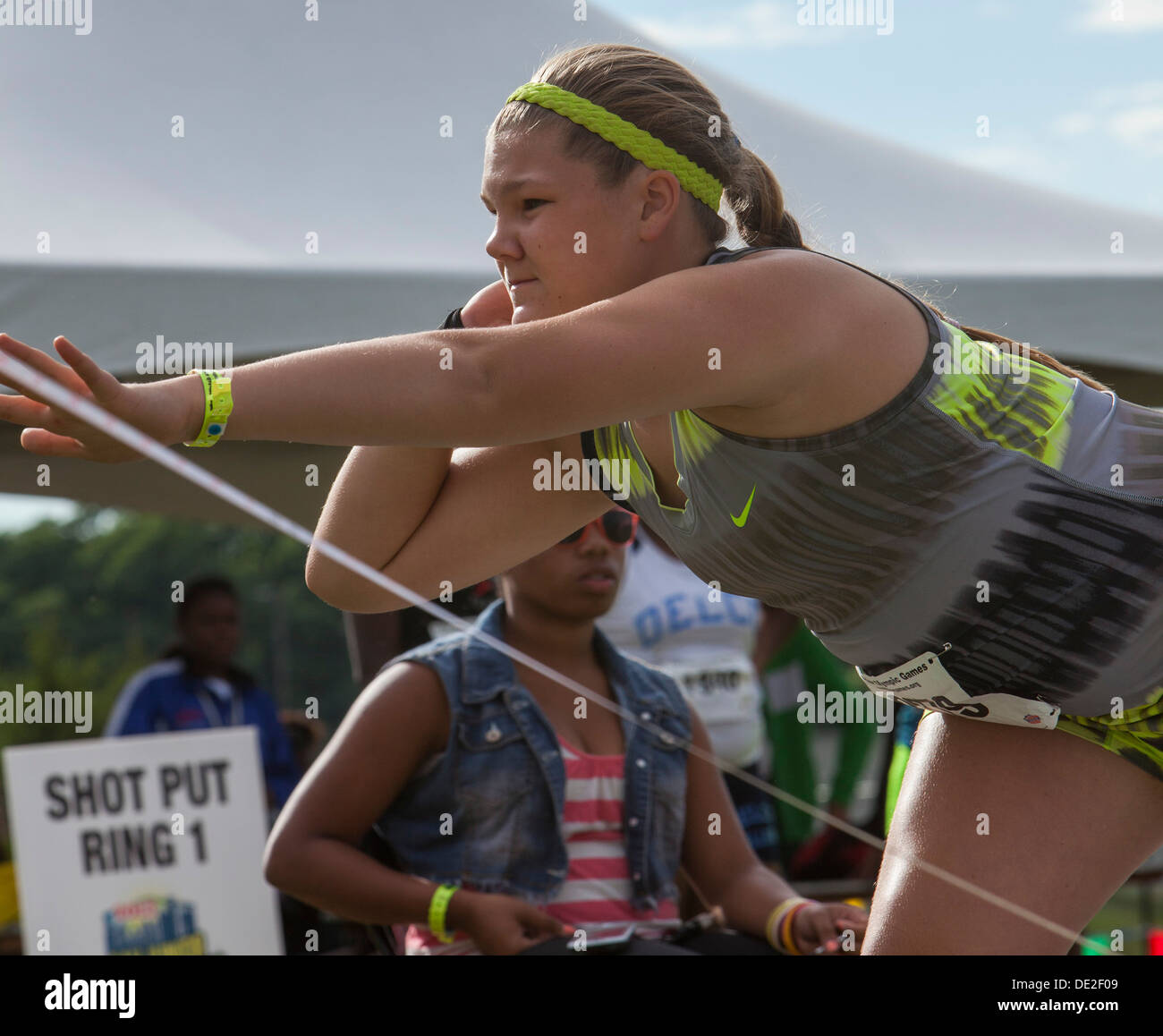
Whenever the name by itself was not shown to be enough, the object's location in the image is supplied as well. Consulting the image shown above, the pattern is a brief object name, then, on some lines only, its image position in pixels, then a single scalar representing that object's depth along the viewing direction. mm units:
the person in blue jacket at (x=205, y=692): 4711
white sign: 3703
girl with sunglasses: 2074
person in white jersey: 3451
